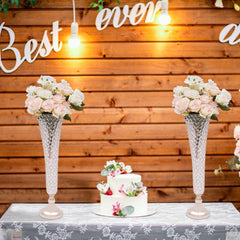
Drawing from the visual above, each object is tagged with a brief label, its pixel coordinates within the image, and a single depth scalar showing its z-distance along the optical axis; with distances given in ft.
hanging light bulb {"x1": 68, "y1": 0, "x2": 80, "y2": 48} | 9.75
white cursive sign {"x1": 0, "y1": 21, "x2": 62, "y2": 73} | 10.18
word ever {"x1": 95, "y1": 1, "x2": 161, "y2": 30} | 10.15
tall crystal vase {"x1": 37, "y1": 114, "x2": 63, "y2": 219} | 8.52
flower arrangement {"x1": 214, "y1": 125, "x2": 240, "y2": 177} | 8.98
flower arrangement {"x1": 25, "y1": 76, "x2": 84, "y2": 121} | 8.31
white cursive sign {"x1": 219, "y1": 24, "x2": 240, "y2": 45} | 10.26
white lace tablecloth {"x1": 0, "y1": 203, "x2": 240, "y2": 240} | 8.16
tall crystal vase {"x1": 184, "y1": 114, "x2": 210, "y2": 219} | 8.55
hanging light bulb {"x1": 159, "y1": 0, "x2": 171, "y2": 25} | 9.65
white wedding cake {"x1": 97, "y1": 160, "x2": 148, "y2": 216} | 8.53
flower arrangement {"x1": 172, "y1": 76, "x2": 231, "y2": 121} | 8.34
